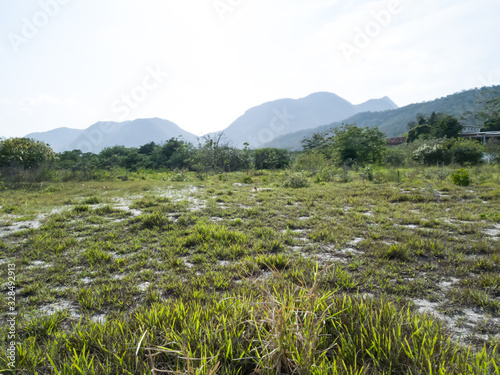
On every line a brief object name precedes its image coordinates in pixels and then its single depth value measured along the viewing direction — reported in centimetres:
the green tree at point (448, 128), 4038
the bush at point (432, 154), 1884
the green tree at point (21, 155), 1702
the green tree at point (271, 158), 3522
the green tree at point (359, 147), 2416
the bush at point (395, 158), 2312
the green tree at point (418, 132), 4659
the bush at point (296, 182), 1315
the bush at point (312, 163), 2165
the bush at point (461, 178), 994
